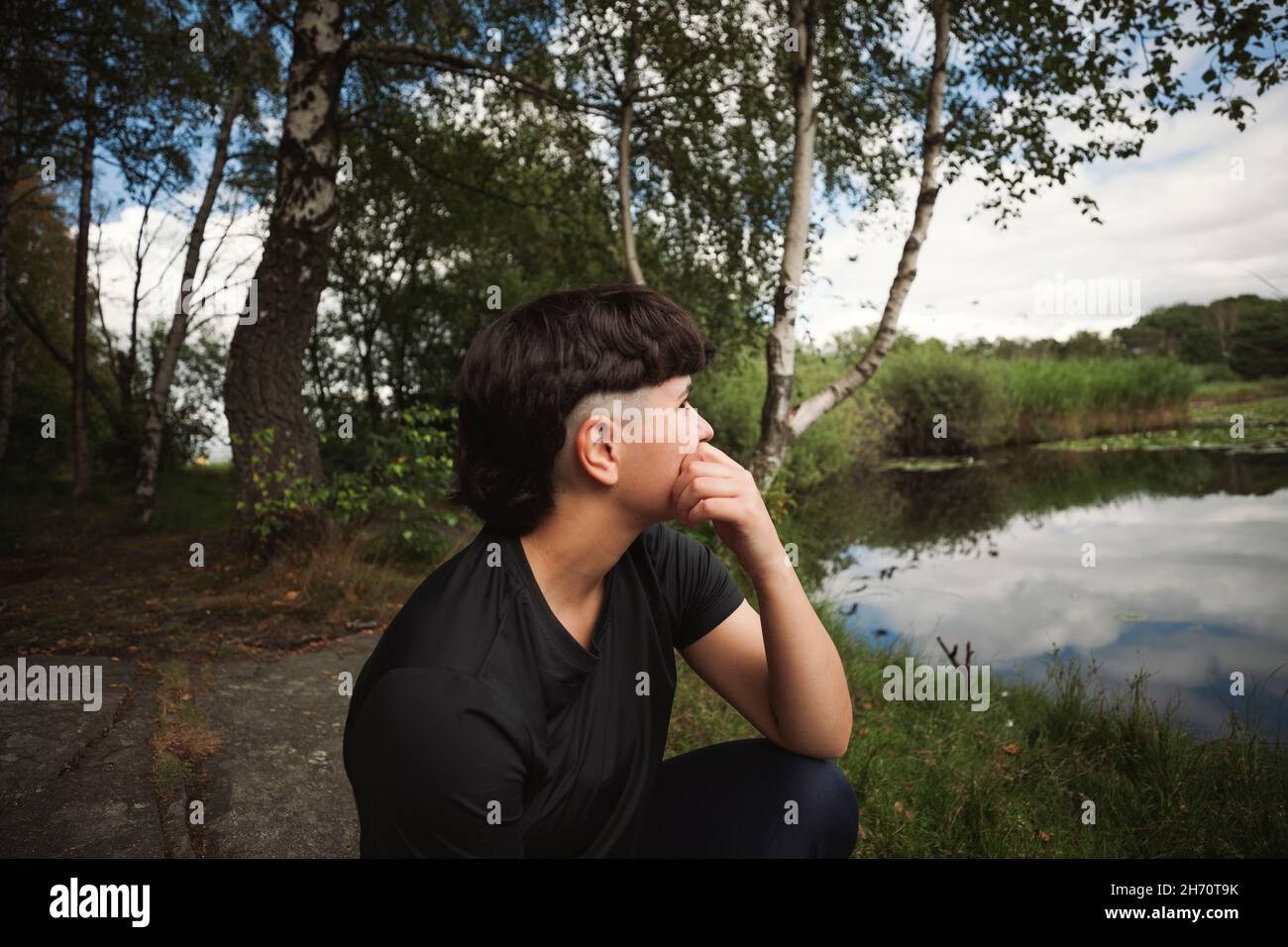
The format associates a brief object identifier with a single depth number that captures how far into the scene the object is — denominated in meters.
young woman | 1.33
